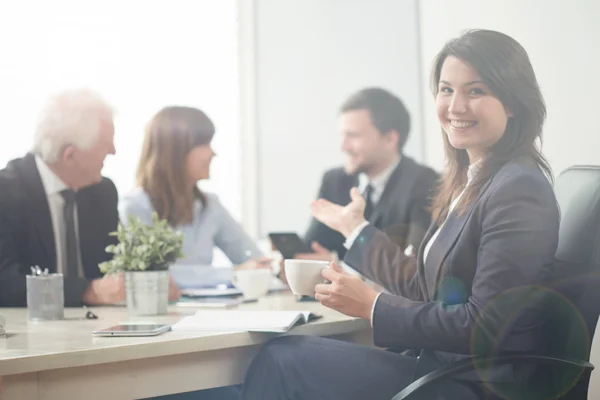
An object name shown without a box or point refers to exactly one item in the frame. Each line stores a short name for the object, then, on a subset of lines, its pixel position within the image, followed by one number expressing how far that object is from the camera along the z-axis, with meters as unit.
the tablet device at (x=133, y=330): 2.38
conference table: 2.20
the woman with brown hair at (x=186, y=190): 3.73
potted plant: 2.71
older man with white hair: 2.89
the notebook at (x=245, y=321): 2.44
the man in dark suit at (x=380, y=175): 3.80
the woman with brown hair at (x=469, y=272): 2.33
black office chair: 2.36
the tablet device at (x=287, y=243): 3.26
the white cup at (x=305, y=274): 2.60
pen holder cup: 2.65
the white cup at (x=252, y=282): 2.98
